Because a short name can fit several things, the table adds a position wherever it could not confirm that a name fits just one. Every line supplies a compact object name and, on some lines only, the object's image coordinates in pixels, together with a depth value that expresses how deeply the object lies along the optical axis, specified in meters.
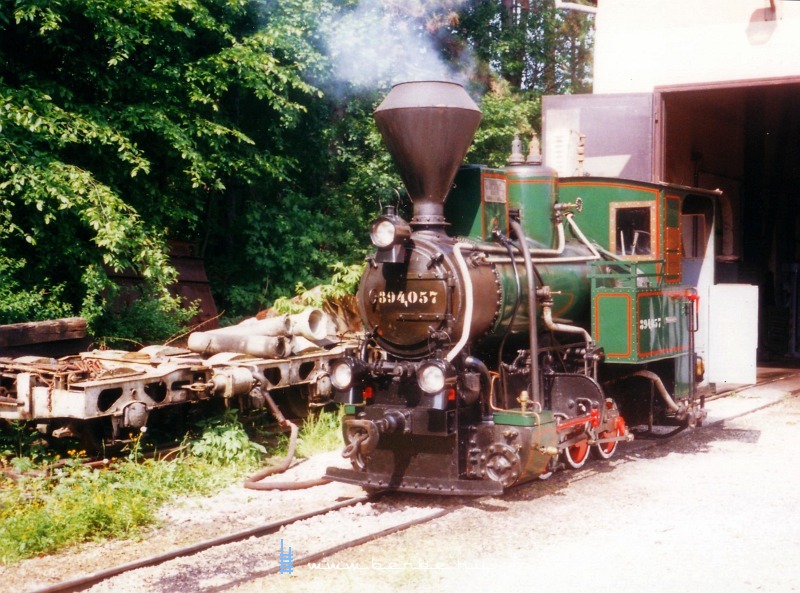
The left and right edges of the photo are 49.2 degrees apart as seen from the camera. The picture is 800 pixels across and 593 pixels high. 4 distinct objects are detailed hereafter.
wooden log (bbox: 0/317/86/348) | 7.89
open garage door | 12.82
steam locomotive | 6.36
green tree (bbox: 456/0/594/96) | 18.70
